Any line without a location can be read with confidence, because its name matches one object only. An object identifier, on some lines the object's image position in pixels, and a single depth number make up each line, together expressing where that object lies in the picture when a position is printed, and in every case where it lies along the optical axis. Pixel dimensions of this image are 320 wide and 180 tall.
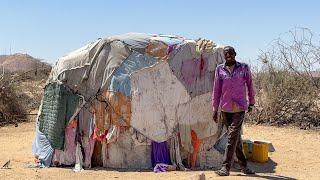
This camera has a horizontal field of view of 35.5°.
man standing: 6.78
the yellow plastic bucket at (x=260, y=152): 8.34
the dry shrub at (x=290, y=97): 13.20
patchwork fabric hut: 7.55
